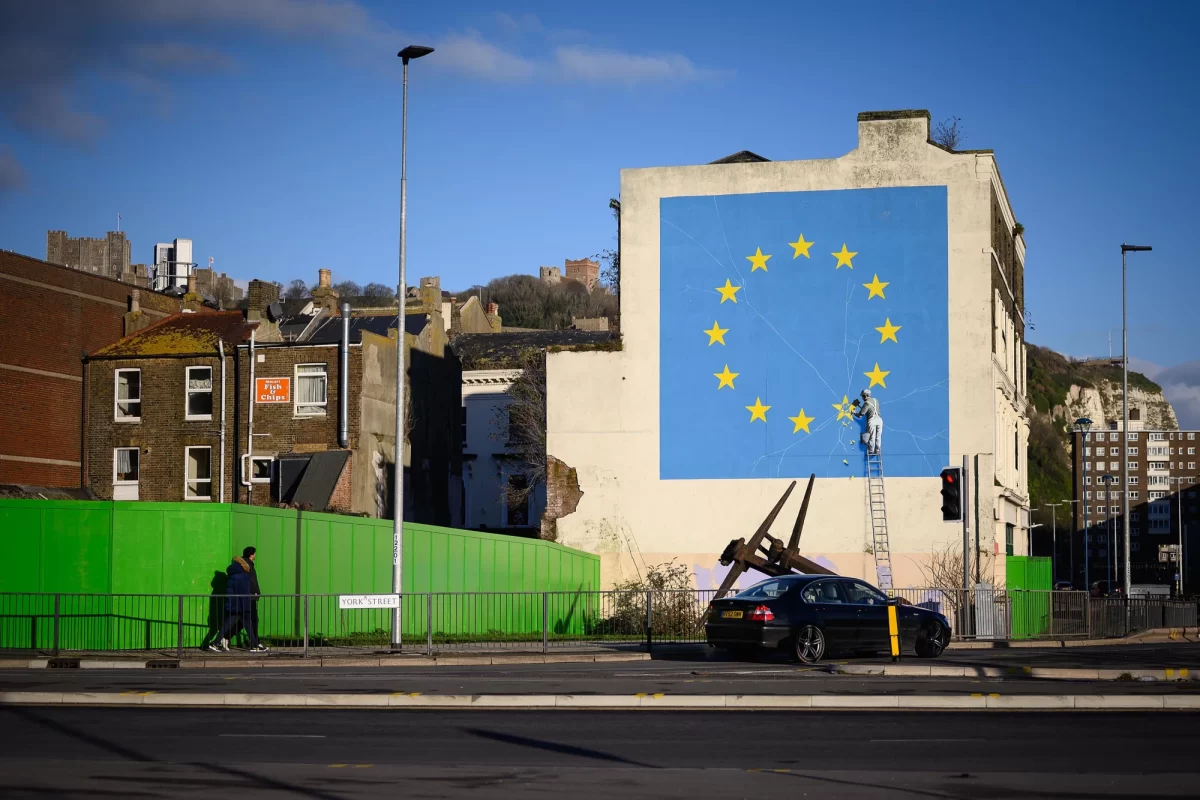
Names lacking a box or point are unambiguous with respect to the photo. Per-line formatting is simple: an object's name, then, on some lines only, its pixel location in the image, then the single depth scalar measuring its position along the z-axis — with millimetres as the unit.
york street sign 24984
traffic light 26828
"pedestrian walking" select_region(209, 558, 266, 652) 25672
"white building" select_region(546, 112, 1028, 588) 40938
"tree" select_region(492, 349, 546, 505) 52938
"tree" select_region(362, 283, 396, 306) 137750
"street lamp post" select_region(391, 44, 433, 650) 27875
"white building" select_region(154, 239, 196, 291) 90150
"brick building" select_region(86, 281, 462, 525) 46688
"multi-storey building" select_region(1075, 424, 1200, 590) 174125
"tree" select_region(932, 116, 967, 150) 49250
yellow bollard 21859
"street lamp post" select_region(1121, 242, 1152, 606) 49500
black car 22797
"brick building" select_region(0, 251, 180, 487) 47344
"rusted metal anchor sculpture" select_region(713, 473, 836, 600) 35656
